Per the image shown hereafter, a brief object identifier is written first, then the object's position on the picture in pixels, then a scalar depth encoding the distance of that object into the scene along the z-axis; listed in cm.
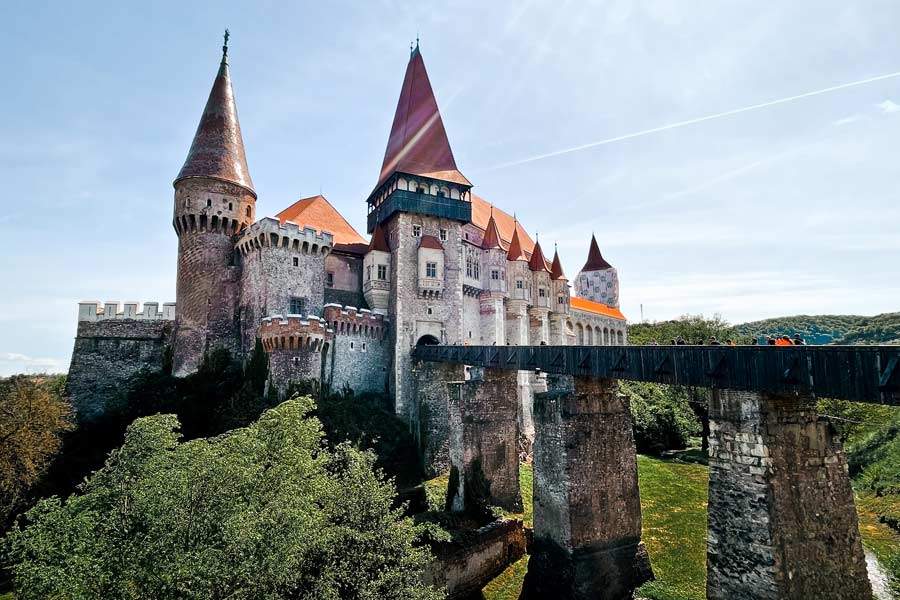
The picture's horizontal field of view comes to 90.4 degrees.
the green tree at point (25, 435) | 1716
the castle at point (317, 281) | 2480
